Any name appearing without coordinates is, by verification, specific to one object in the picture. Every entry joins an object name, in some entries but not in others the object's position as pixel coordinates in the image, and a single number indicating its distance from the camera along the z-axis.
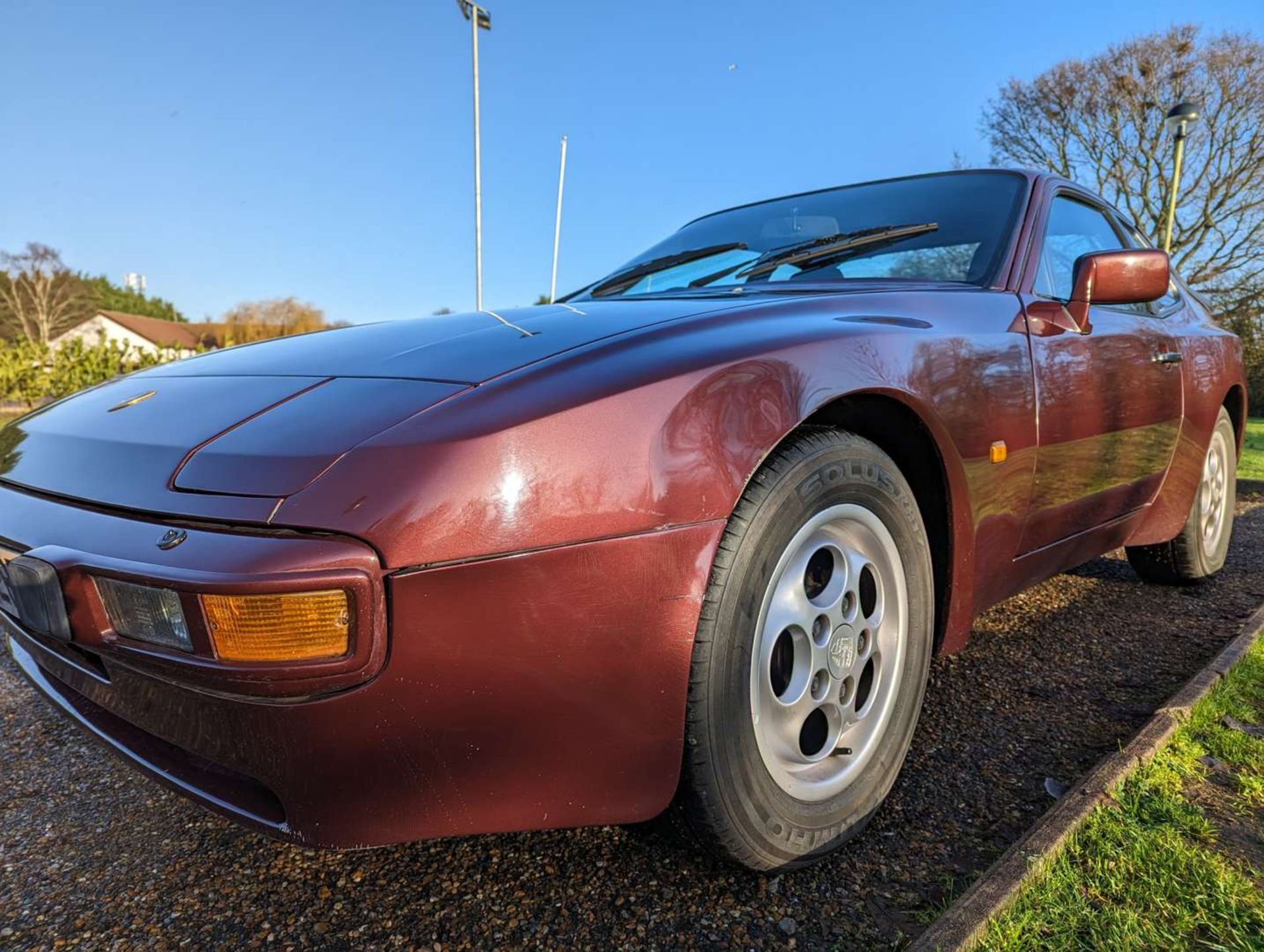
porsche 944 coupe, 0.99
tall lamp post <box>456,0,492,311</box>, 15.12
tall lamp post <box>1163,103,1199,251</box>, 8.31
